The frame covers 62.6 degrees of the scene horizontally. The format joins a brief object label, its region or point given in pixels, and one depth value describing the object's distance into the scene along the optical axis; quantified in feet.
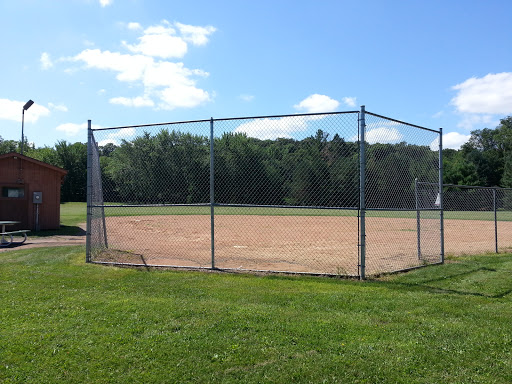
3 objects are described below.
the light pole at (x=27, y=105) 55.26
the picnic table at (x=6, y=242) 38.04
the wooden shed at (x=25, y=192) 52.39
